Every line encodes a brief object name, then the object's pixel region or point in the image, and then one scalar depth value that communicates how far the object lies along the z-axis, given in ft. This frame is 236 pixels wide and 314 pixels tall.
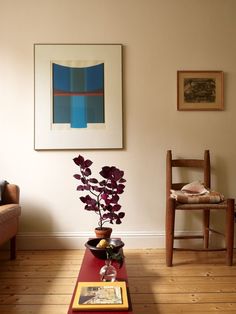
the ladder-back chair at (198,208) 6.88
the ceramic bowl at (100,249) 5.35
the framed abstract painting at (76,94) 8.32
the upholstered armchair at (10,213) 6.53
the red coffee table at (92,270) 4.58
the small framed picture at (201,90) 8.44
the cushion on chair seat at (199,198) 6.94
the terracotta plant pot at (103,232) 6.23
